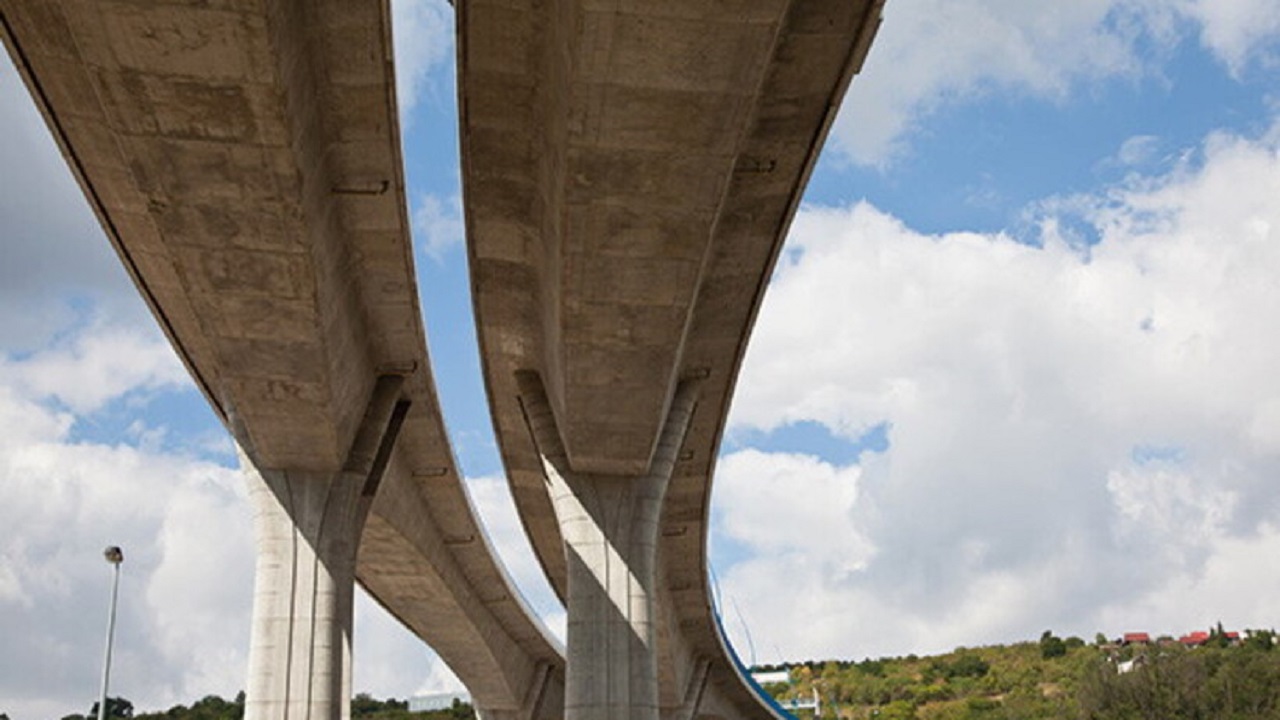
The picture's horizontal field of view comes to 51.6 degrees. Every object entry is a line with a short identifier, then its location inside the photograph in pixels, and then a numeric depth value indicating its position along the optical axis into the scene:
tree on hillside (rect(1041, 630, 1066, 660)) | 196.88
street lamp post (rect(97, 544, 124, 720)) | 26.15
